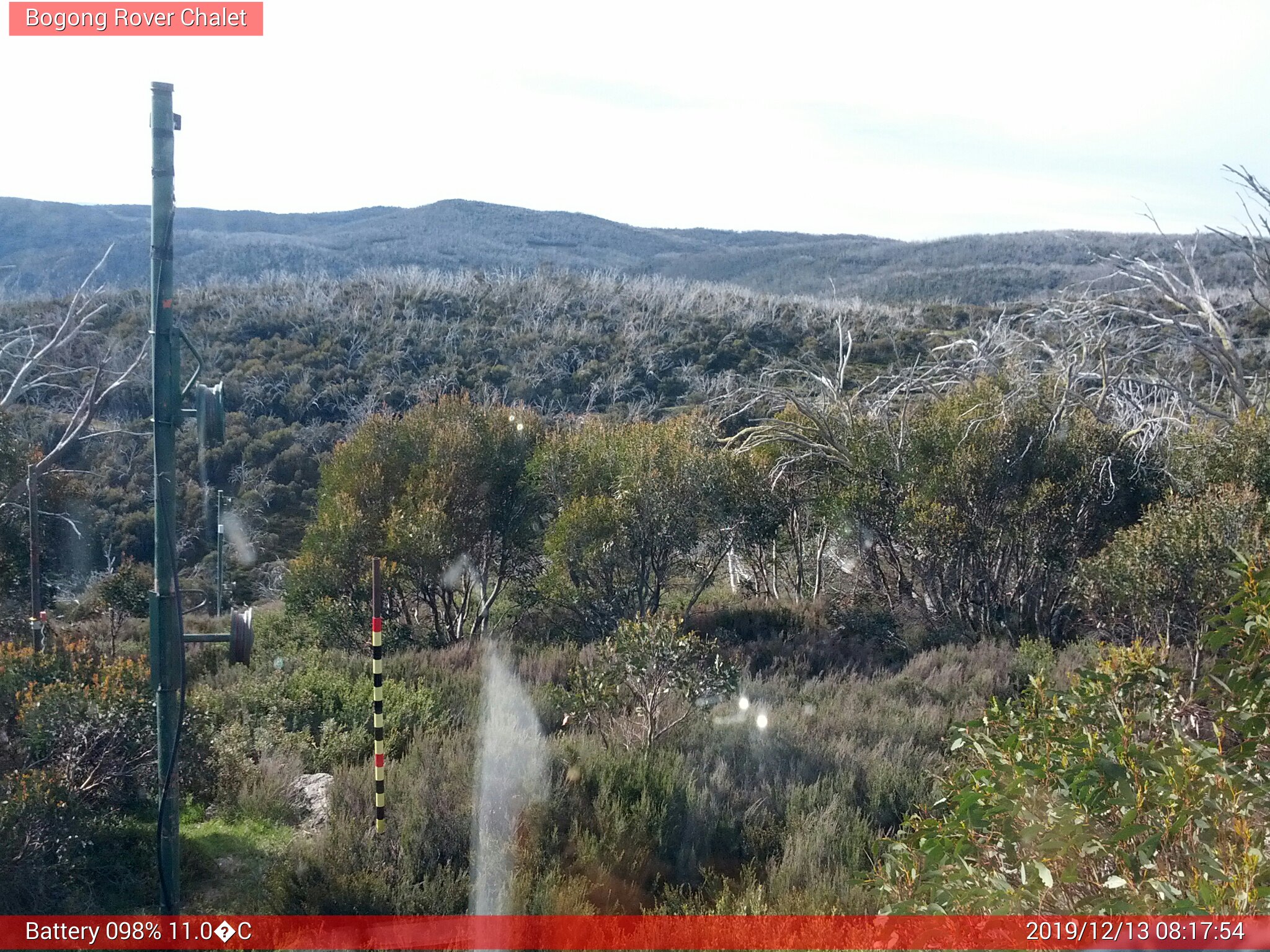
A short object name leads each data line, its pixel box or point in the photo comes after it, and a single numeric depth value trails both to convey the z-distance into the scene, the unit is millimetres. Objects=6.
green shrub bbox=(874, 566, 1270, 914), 3145
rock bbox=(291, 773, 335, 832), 5934
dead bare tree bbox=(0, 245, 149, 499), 24938
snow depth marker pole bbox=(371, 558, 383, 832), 5348
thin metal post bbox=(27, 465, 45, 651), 8797
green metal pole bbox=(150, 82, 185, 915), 4332
